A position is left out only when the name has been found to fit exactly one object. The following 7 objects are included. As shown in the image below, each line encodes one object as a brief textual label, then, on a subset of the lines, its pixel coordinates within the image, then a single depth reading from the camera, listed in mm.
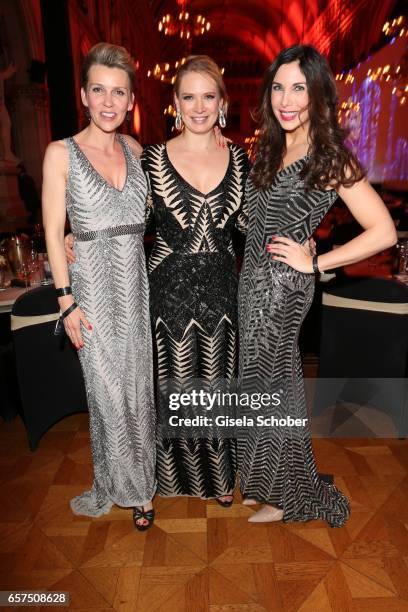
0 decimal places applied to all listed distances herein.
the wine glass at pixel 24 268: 3106
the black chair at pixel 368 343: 2756
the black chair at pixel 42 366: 2547
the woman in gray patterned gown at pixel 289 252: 1624
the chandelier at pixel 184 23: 11670
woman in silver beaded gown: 1764
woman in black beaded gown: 1864
